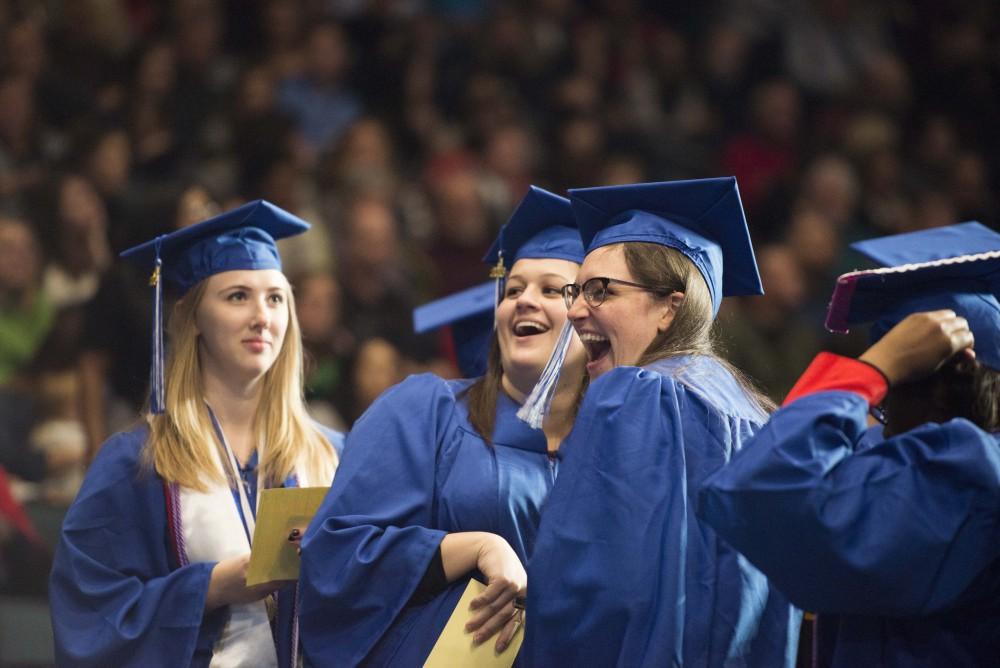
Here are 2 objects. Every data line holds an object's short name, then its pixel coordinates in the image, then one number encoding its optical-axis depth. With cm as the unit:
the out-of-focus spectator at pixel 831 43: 1502
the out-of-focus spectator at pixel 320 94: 1243
